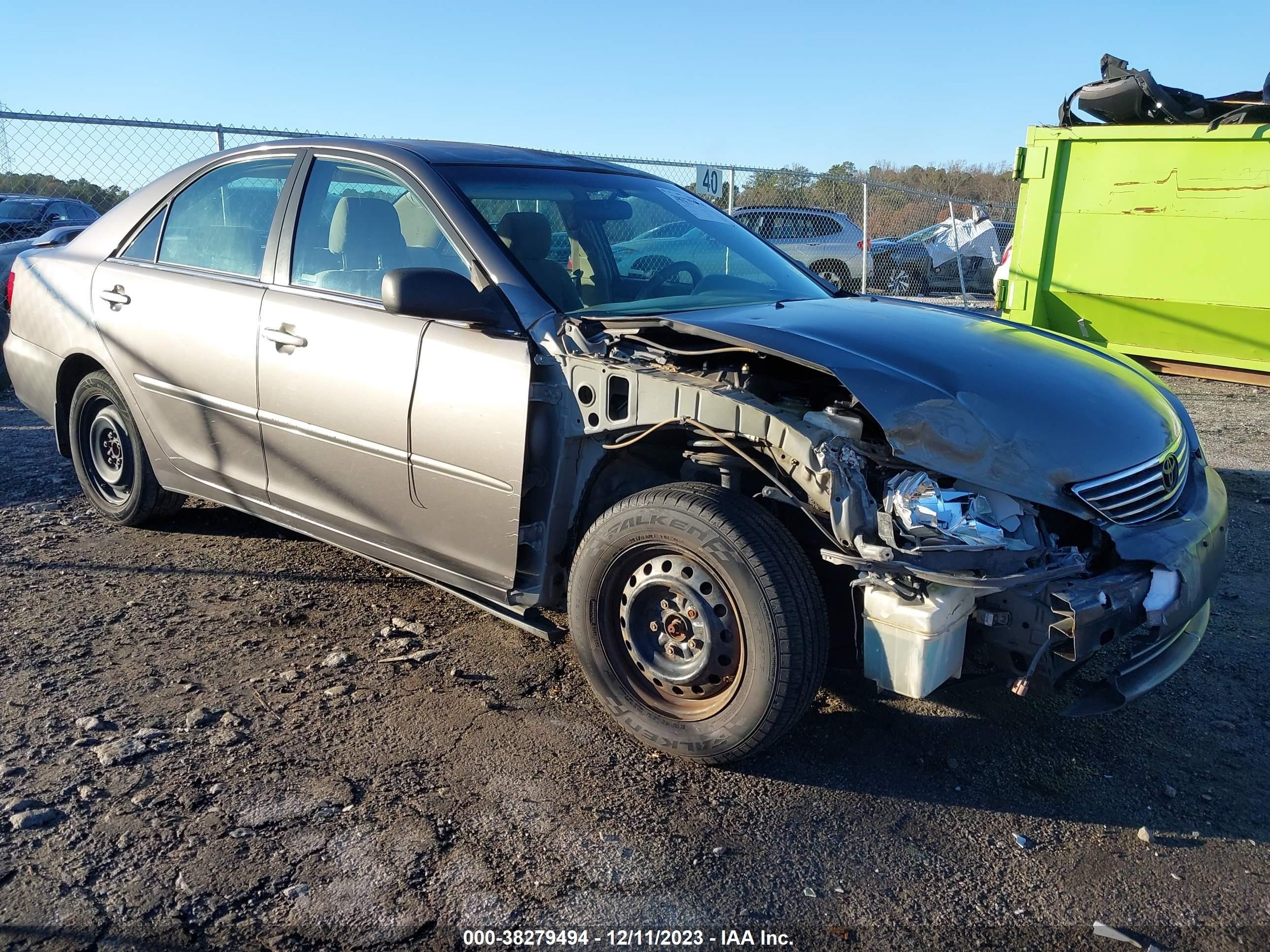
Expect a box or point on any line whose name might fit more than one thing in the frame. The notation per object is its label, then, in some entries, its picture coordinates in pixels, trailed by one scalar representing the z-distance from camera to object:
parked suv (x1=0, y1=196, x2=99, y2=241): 9.73
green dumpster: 8.28
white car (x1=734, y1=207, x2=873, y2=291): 13.34
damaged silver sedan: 2.70
